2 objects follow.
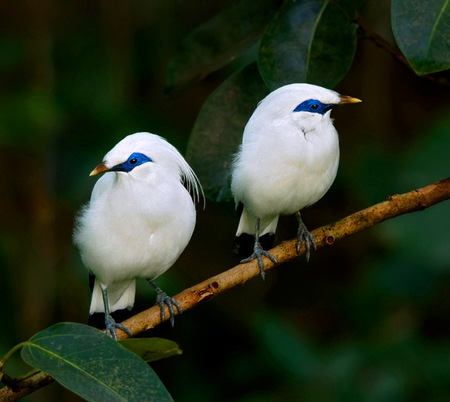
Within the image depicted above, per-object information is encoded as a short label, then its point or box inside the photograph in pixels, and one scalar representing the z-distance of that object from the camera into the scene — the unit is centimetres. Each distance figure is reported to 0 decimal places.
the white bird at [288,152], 731
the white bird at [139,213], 711
